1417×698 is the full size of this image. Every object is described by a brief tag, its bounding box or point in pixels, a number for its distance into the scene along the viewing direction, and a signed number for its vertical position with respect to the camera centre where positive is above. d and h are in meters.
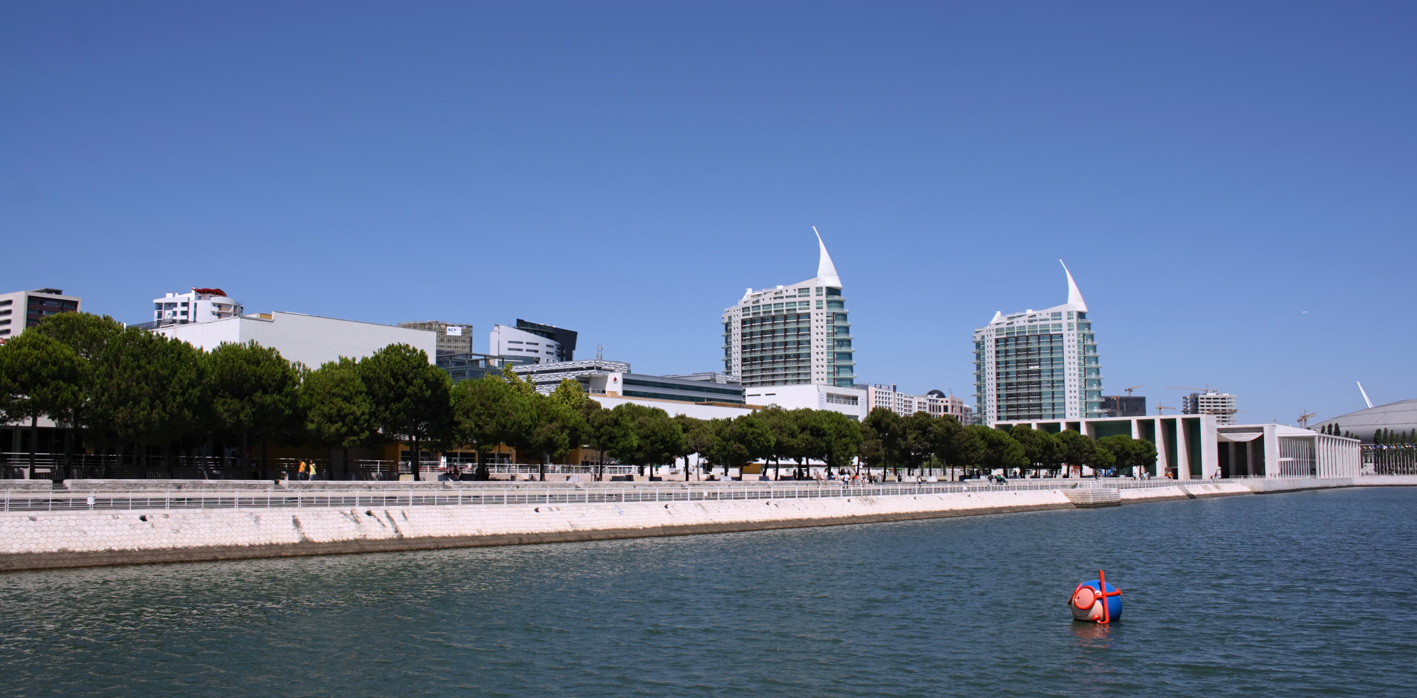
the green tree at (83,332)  67.38 +6.40
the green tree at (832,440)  121.62 -0.54
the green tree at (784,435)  119.75 +0.02
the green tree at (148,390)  63.78 +2.67
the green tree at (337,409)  75.44 +1.81
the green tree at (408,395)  79.81 +3.01
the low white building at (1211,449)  193.75 -2.32
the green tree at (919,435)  127.38 +0.07
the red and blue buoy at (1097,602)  35.19 -5.48
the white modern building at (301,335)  93.06 +9.00
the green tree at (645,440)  104.88 -0.51
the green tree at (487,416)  87.94 +1.60
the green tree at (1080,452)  170.88 -2.60
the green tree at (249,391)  70.12 +2.93
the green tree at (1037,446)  163.62 -1.55
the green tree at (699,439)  116.75 -0.44
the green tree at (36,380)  61.19 +3.08
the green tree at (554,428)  95.50 +0.59
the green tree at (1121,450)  182.39 -2.38
